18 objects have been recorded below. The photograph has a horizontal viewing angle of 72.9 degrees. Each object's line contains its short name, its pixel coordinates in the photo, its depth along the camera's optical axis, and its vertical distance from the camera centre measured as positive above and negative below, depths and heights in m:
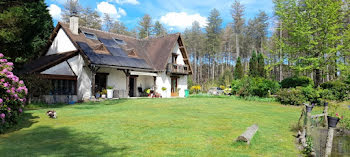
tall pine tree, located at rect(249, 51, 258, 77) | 31.74 +2.79
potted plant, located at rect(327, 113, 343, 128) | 5.26 -0.78
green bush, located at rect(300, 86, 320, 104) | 16.16 -0.54
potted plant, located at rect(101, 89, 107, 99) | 19.33 -0.55
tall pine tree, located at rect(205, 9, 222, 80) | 47.94 +10.93
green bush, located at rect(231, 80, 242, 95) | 21.48 -0.02
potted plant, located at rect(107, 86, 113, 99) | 19.34 -0.54
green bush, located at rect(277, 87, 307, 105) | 16.19 -0.72
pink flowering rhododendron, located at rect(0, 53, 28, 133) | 7.29 -0.34
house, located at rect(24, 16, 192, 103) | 17.79 +1.87
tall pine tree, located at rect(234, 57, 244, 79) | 33.94 +2.14
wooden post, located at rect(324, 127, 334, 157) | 5.10 -1.17
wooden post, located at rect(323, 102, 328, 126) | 9.17 -1.11
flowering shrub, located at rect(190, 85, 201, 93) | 27.83 -0.43
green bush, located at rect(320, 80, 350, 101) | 16.58 -0.41
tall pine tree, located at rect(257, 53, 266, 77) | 32.38 +2.59
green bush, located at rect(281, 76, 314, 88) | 22.50 +0.48
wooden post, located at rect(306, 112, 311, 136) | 6.47 -1.06
